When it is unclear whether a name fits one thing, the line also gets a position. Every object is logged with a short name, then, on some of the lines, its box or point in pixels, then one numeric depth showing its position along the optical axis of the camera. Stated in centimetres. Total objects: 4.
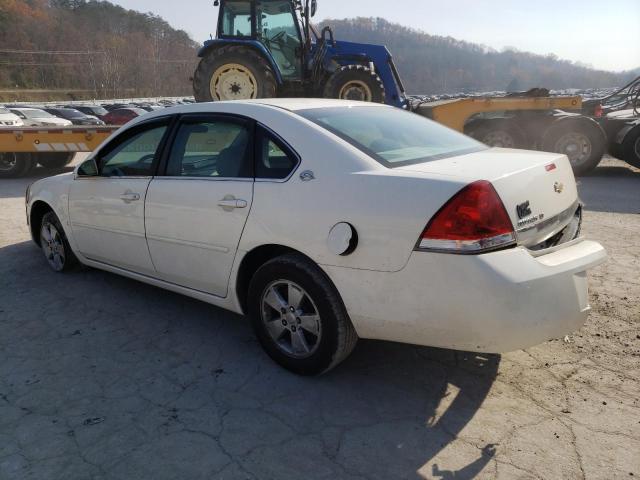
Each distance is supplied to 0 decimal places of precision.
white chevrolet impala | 225
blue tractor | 992
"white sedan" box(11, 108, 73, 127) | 2286
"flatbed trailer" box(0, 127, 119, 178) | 1022
